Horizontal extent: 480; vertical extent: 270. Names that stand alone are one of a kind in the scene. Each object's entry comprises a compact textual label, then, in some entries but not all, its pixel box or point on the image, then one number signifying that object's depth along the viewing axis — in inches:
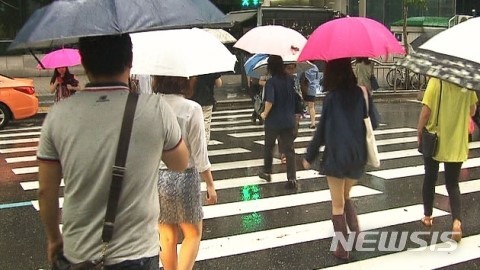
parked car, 519.8
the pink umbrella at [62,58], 348.5
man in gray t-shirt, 92.4
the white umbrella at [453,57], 98.1
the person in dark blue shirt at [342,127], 192.5
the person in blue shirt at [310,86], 475.5
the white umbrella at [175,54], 152.7
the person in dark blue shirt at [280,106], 293.9
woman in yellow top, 206.7
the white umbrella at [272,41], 282.0
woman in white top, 154.5
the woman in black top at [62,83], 397.1
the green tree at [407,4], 815.3
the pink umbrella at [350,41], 192.2
